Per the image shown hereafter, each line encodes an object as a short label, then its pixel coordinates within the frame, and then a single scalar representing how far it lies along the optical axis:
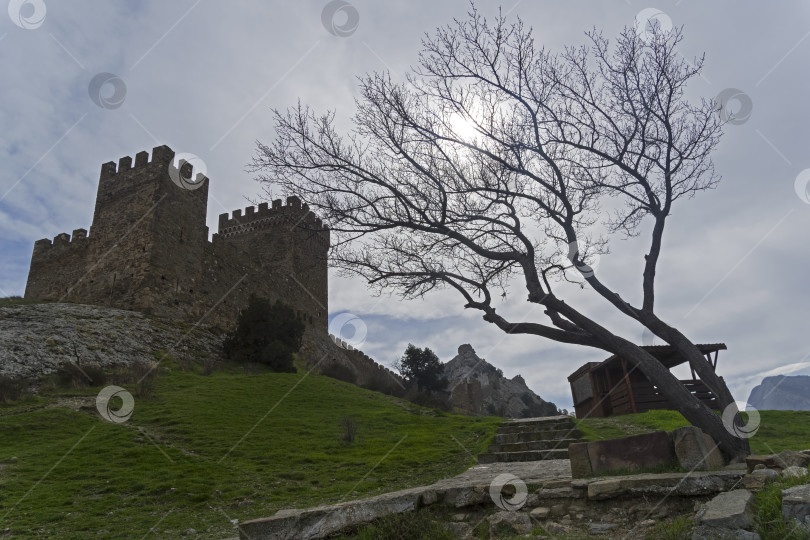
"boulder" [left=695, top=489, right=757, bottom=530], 3.89
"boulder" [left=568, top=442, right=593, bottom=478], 6.08
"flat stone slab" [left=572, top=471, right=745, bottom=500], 4.83
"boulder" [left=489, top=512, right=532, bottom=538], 4.95
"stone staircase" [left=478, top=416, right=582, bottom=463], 10.37
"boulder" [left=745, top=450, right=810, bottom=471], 4.86
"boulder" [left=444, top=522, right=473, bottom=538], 5.12
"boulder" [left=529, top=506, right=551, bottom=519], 5.16
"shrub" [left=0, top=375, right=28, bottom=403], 12.45
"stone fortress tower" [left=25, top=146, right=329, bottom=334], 22.69
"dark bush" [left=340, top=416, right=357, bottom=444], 11.98
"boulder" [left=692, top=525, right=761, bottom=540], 3.77
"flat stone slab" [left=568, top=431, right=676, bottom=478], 5.97
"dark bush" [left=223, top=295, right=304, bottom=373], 22.31
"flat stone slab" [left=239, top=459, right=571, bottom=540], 4.98
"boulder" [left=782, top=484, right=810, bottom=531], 3.62
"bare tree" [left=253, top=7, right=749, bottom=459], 8.56
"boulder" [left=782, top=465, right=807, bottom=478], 4.38
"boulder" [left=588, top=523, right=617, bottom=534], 4.75
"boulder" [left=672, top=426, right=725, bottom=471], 5.73
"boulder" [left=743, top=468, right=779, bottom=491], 4.54
